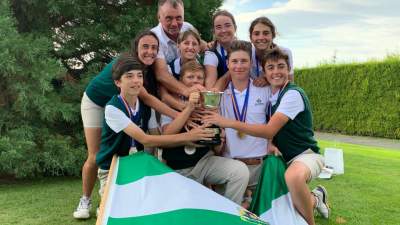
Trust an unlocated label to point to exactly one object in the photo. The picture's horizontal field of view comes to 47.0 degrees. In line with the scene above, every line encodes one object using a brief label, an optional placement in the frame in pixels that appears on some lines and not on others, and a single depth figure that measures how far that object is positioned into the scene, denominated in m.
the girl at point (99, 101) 4.04
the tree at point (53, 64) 6.53
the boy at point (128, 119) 3.78
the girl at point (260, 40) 4.36
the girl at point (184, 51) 4.08
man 4.43
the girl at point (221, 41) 4.34
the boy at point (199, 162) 3.87
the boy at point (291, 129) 3.77
